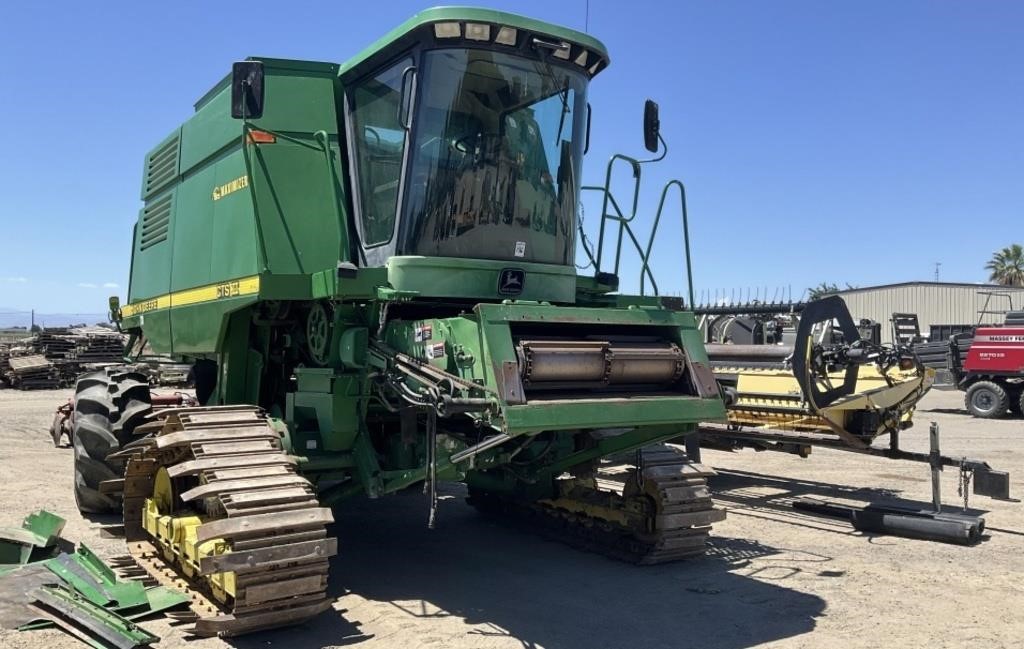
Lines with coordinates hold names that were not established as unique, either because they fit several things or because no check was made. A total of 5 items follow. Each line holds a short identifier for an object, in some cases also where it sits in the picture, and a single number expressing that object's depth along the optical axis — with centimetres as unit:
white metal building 4144
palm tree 5275
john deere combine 496
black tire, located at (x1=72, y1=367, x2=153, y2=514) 755
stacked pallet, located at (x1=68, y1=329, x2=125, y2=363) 2623
